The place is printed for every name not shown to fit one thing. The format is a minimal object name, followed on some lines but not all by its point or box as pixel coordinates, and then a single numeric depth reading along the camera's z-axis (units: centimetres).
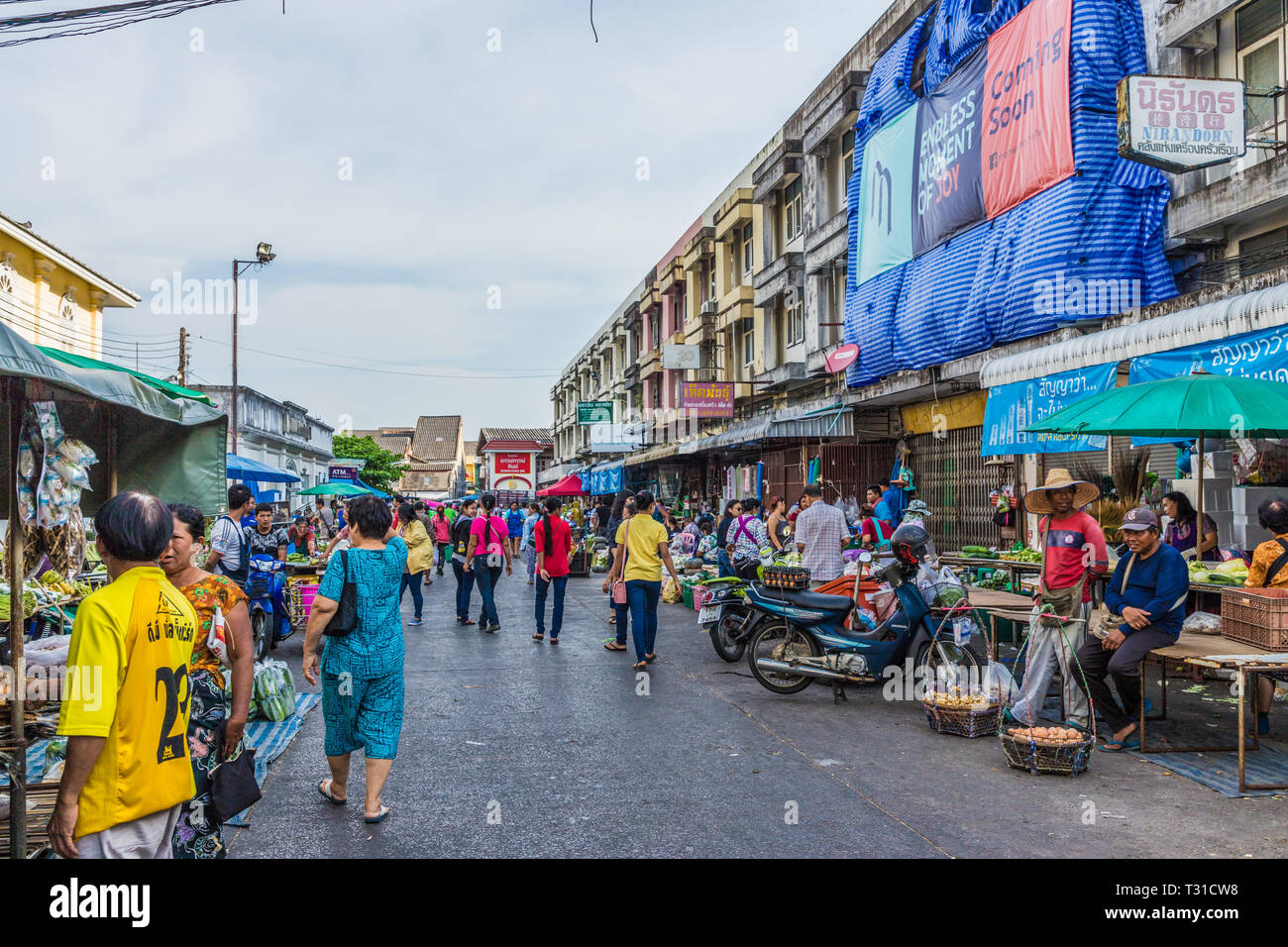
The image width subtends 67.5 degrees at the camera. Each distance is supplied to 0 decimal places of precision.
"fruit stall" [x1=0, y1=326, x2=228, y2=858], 427
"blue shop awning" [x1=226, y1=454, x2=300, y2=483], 2034
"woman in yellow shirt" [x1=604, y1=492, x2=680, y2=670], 1054
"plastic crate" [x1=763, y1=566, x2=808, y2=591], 932
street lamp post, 3581
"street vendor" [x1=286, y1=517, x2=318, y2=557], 2023
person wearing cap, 680
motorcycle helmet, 851
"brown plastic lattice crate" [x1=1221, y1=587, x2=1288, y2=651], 633
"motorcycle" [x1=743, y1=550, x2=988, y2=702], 844
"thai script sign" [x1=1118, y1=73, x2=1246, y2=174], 1070
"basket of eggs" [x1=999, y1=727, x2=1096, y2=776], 625
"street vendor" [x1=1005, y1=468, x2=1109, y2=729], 714
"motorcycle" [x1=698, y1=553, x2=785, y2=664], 1094
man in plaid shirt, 1179
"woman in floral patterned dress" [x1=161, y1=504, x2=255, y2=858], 379
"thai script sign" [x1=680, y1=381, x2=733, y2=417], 2694
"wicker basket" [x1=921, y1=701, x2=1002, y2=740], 732
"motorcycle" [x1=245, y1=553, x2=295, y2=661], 1074
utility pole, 3316
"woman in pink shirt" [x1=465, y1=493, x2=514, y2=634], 1357
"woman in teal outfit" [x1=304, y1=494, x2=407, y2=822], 530
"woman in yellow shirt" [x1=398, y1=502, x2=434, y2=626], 1469
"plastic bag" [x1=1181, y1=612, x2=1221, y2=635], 805
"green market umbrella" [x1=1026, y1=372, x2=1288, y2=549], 715
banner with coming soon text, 1378
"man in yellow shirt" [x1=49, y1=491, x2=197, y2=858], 292
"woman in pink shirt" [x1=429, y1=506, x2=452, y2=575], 2464
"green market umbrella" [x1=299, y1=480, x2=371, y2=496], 2202
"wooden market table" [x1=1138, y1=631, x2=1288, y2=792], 579
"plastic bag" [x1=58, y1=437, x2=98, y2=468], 495
